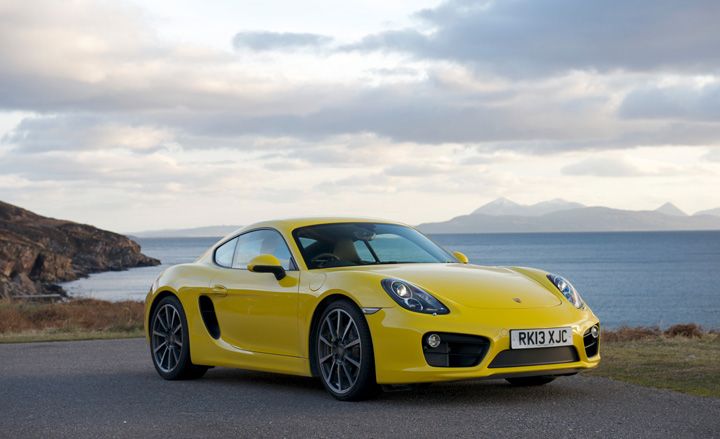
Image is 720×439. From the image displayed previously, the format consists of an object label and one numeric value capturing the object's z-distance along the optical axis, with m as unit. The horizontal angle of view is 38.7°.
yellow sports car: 7.41
